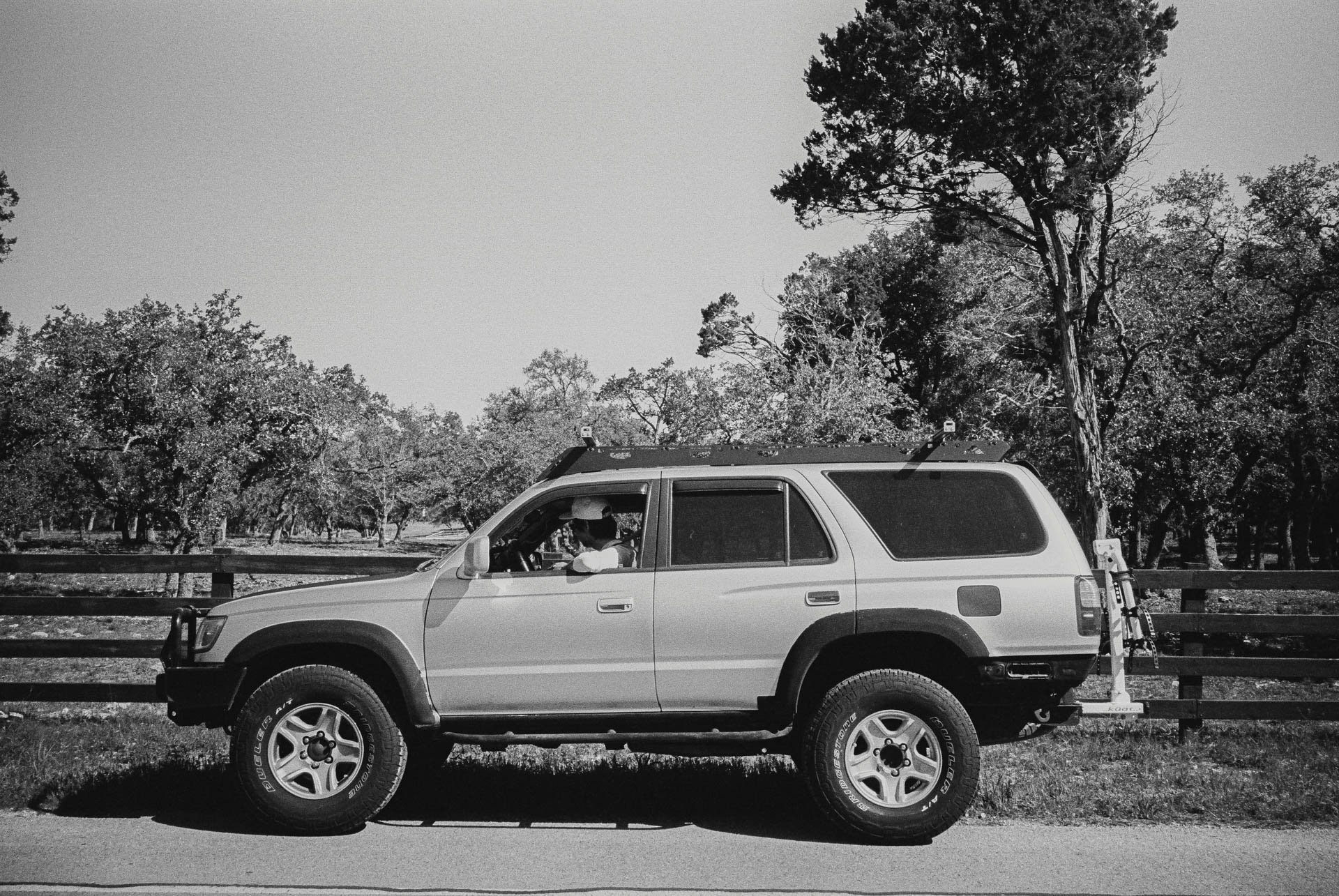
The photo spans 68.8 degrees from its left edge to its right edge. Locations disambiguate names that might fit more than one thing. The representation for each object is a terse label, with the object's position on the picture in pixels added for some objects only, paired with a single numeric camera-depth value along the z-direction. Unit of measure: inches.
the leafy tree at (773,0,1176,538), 557.0
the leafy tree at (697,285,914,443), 1226.0
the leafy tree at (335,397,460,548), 2711.6
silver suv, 205.9
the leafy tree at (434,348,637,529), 2082.9
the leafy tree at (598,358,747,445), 1406.3
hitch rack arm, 212.4
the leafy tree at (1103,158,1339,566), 857.5
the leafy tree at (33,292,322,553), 933.2
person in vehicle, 220.4
